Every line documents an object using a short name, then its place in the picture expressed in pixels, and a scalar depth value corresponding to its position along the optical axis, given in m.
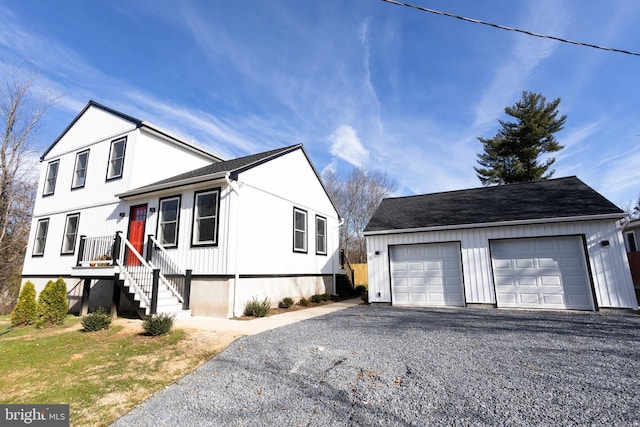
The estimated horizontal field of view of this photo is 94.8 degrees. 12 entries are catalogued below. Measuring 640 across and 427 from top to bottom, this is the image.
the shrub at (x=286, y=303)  10.35
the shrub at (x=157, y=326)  6.15
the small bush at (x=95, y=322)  7.06
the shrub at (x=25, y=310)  8.83
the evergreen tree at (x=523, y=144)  23.62
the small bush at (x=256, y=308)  8.68
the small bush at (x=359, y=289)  16.37
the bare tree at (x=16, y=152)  17.75
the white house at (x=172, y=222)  8.87
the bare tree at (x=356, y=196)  29.14
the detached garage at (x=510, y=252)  8.43
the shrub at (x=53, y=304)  8.65
